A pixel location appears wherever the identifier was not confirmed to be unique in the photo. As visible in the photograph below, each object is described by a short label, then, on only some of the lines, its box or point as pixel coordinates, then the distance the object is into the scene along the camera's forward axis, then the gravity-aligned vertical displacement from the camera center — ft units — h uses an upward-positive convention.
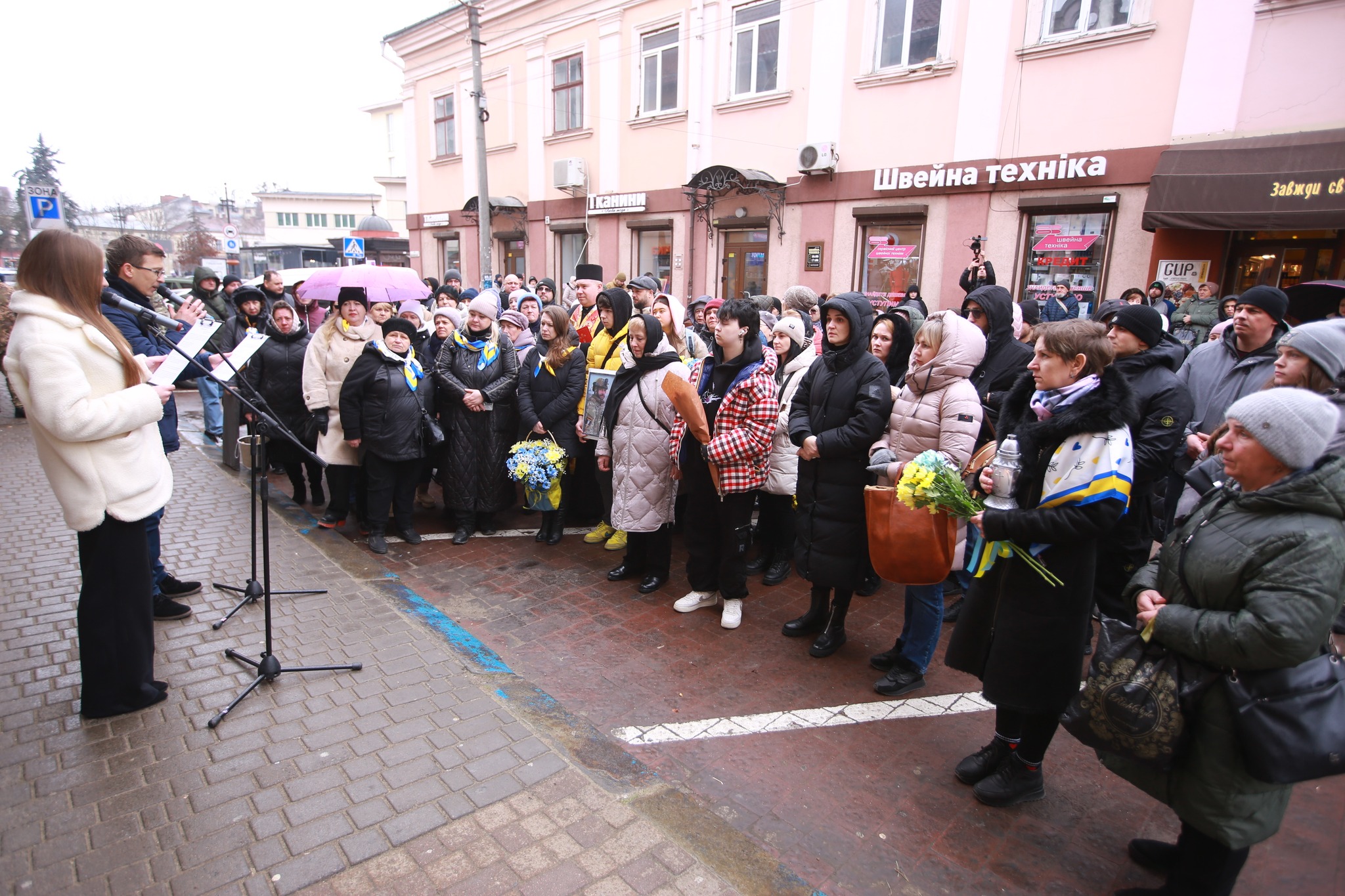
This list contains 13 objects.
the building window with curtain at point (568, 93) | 59.31 +15.51
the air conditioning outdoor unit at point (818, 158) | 42.65 +7.68
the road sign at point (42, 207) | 26.73 +2.26
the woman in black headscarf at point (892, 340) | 14.19 -0.94
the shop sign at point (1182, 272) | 32.19 +1.19
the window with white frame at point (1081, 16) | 33.01 +12.84
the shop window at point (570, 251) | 61.72 +2.62
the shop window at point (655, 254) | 55.21 +2.37
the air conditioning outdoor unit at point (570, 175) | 58.39 +8.56
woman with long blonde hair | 9.85 -2.48
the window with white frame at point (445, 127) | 72.59 +15.08
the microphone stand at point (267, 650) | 11.75 -6.26
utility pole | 58.36 +10.34
